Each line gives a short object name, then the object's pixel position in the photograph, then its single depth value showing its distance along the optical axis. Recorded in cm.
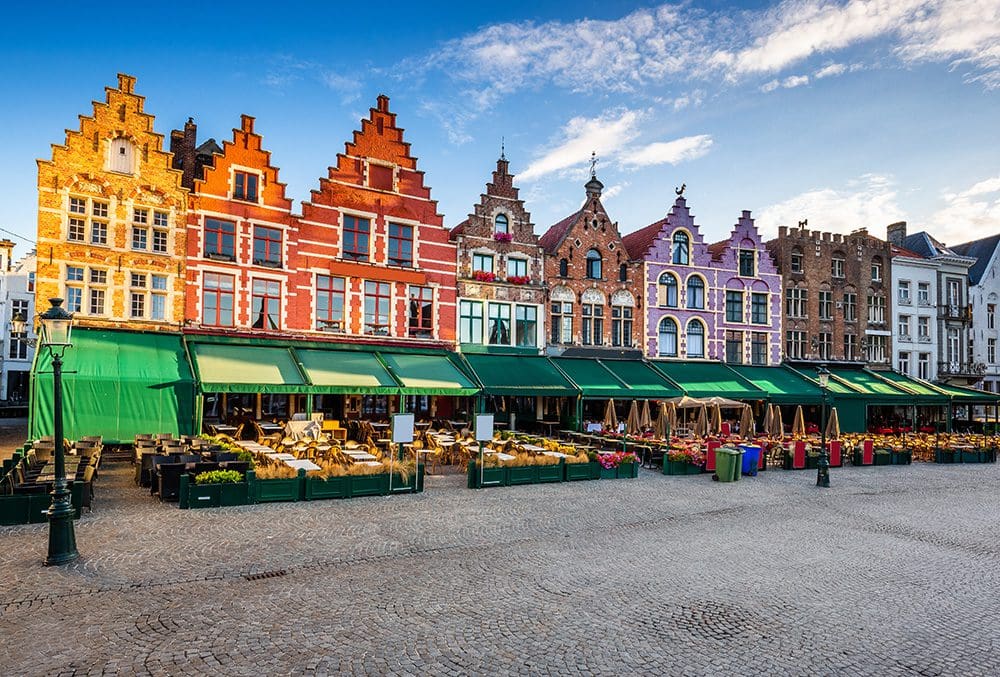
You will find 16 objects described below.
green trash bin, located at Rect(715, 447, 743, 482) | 1805
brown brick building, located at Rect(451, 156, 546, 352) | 2808
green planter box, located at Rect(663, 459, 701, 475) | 1923
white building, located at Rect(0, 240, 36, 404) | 4412
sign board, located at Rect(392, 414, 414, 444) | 1550
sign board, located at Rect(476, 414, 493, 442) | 1622
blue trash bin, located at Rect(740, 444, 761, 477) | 1953
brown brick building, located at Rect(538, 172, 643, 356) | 2984
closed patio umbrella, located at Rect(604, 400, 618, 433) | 2586
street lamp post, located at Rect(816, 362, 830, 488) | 1761
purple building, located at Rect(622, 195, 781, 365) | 3231
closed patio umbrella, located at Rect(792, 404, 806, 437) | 2703
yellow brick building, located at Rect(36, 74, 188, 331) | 2123
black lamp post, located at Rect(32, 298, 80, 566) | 898
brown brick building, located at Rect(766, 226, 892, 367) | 3578
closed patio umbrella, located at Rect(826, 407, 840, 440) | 2682
